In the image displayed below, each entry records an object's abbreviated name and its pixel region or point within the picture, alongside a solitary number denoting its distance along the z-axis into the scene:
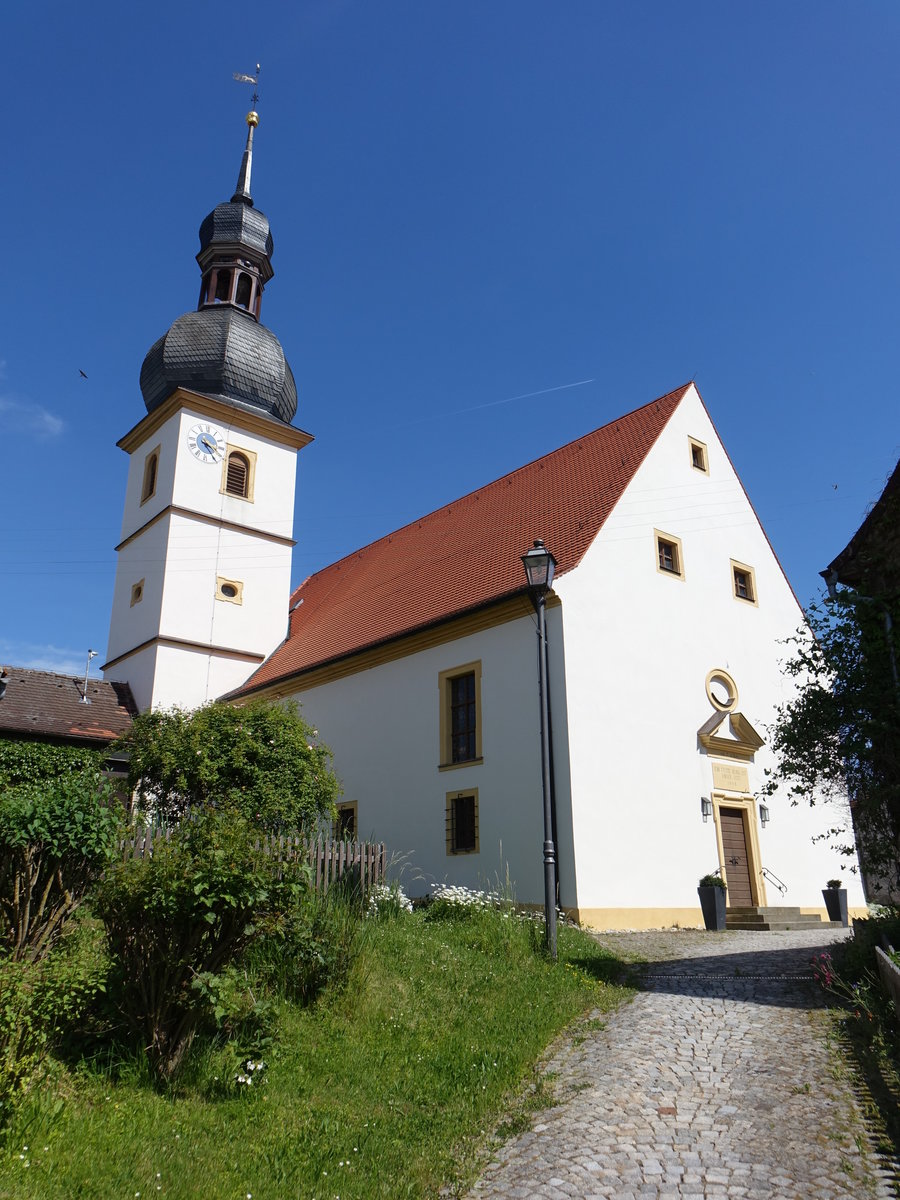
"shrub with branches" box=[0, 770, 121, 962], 6.54
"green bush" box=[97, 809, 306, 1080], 6.29
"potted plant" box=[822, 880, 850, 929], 17.70
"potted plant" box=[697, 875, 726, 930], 15.55
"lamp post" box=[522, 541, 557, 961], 10.66
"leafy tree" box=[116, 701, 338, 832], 14.65
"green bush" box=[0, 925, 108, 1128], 5.11
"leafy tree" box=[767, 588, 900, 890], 9.30
